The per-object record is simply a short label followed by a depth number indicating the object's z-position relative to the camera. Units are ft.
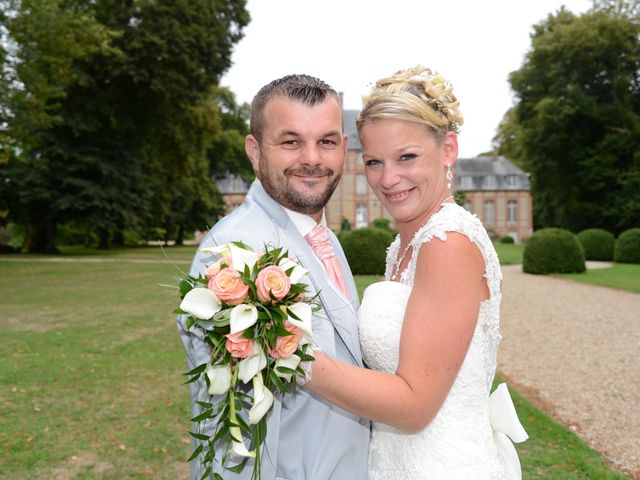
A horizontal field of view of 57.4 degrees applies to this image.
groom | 7.06
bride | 6.79
